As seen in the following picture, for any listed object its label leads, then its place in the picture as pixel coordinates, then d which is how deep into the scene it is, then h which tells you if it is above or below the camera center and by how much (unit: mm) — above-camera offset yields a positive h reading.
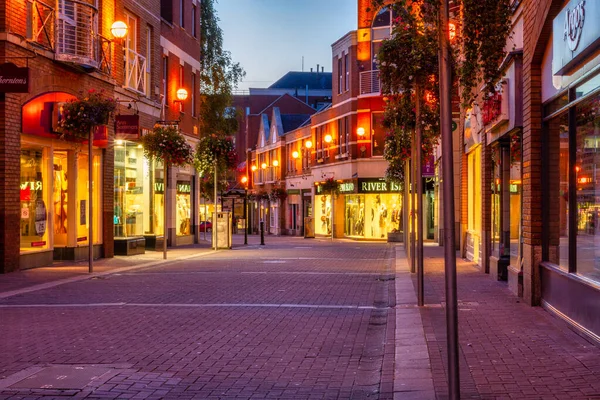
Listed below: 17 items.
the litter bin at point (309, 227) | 51594 -1145
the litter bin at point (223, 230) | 31469 -794
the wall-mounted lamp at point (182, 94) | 31078 +4358
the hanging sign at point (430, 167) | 39000 +1954
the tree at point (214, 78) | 48562 +7927
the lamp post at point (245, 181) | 84638 +2958
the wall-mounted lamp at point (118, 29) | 20781 +4562
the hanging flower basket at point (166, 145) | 24688 +1928
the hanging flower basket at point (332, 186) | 49719 +1368
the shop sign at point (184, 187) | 34944 +964
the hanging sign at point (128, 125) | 23328 +2413
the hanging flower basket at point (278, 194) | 64812 +1195
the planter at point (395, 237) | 42931 -1492
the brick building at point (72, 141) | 17969 +1977
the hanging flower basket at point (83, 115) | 18375 +2129
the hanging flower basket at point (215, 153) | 31234 +2135
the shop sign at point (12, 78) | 16656 +2680
